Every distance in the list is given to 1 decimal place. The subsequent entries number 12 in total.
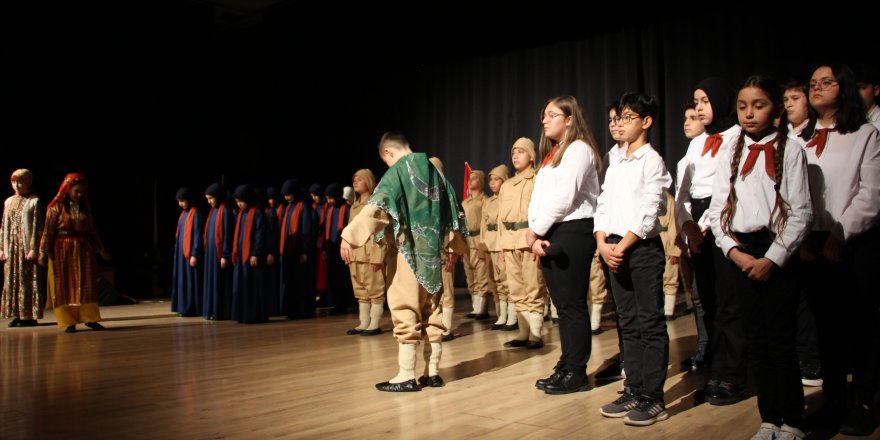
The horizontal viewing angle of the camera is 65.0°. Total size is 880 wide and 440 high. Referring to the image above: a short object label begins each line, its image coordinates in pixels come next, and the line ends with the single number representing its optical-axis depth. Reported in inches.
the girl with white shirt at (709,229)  118.7
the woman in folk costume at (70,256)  238.8
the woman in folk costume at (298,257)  289.0
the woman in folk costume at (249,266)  271.4
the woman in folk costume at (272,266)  275.9
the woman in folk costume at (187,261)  302.2
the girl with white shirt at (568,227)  125.3
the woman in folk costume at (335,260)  307.6
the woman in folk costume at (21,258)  256.1
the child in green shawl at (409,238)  133.0
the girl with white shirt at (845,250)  99.2
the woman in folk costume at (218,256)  284.4
